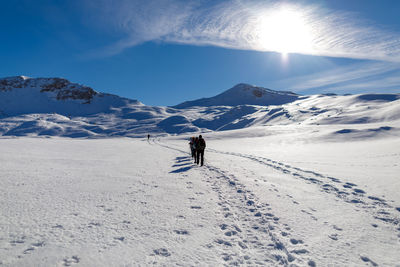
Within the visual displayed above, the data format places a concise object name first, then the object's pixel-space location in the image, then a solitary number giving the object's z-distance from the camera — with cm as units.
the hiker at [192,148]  1495
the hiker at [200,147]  1355
